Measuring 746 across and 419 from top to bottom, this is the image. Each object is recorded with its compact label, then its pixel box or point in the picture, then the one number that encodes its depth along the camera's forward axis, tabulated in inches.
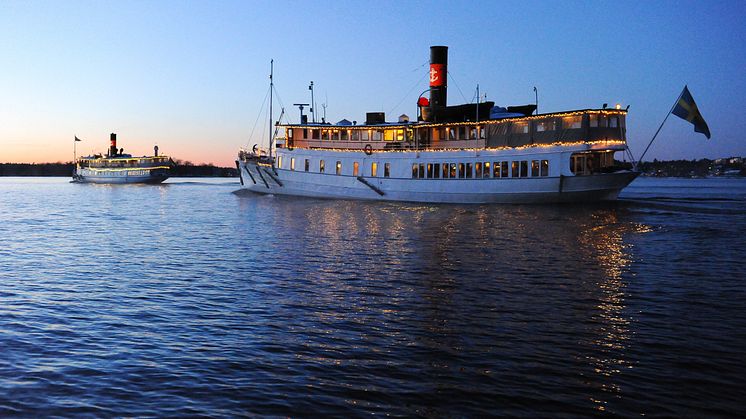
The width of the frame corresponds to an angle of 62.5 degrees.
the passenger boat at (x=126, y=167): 5226.4
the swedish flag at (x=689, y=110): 1567.4
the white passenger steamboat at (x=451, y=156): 1796.3
